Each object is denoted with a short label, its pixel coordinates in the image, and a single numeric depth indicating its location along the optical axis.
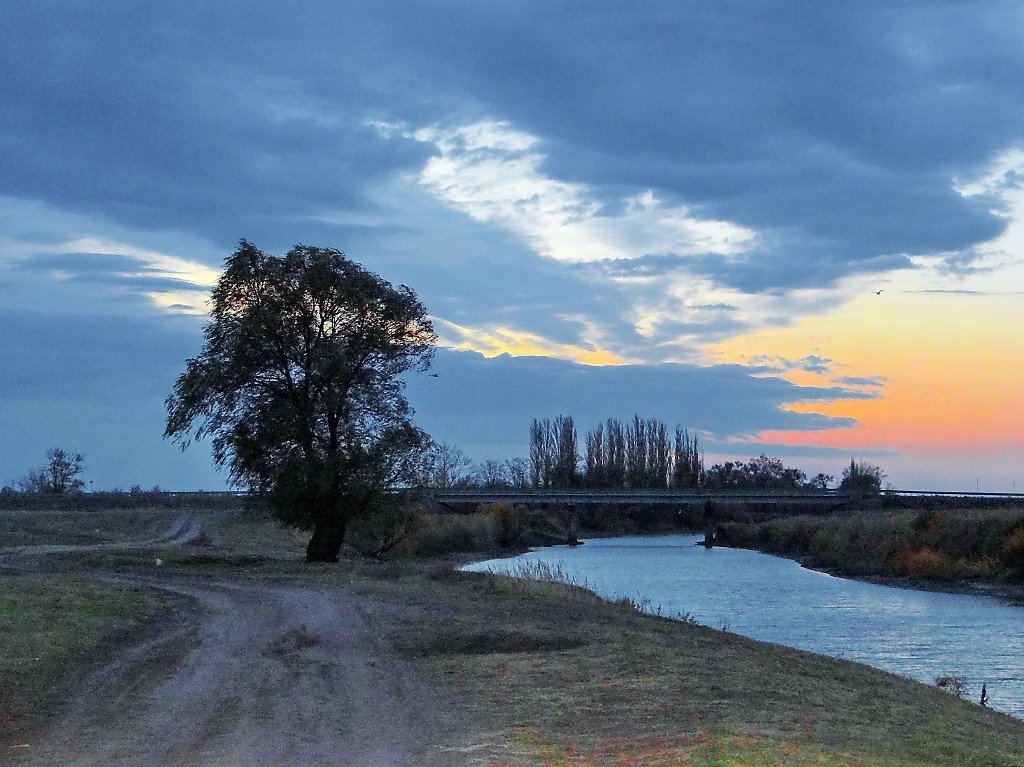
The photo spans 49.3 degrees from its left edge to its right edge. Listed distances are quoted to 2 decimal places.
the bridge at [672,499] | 107.19
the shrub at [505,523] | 94.56
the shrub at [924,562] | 57.53
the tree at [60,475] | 129.12
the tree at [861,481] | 112.25
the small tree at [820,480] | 175.75
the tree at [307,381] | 40.56
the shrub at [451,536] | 76.69
